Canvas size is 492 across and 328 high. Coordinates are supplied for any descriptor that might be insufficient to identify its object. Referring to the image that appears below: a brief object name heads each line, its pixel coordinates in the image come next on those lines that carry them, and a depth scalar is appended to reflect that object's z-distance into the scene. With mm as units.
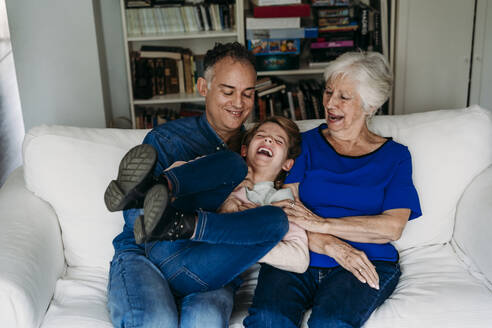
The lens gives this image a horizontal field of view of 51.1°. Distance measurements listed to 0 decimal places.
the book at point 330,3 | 3264
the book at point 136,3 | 3283
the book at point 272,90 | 3428
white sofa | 1550
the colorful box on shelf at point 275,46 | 3289
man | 1438
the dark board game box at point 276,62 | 3344
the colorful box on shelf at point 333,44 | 3344
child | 1382
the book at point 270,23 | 3204
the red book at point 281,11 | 3174
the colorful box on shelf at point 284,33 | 3262
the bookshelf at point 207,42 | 3266
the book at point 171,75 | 3451
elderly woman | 1552
